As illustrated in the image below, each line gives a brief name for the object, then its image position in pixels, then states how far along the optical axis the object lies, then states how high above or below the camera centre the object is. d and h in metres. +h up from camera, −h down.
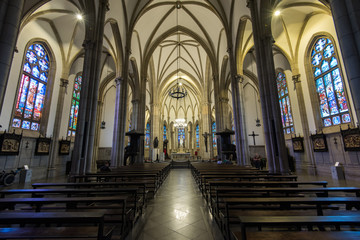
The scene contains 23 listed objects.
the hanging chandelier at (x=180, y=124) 21.33 +3.53
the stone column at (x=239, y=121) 10.02 +1.82
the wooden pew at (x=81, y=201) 2.00 -0.68
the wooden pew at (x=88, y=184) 3.27 -0.68
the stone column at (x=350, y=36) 3.11 +2.29
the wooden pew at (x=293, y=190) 2.65 -0.72
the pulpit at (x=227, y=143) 11.29 +0.45
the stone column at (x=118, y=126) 9.79 +1.60
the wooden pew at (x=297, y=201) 1.99 -0.69
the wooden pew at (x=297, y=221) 1.31 -0.63
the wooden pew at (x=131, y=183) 3.46 -0.96
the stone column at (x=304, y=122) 11.06 +1.90
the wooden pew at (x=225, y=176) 4.03 -0.75
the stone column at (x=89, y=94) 6.03 +2.39
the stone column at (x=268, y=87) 6.22 +2.63
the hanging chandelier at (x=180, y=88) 27.55 +11.08
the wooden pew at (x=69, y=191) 2.62 -0.66
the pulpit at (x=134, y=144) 11.11 +0.45
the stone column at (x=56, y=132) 11.06 +1.42
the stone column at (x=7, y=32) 3.03 +2.39
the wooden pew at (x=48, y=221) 1.42 -0.63
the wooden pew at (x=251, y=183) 3.23 -0.72
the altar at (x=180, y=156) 21.81 -0.88
